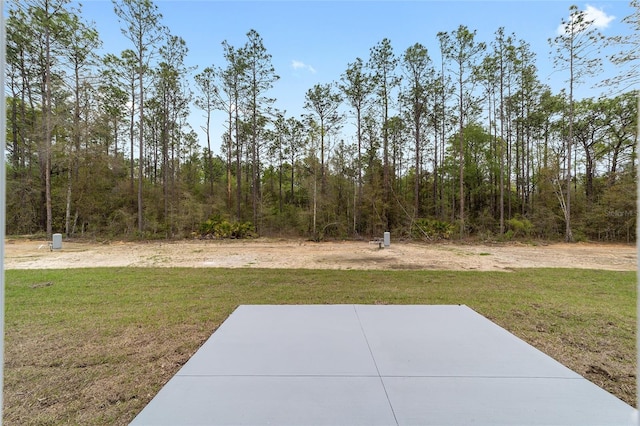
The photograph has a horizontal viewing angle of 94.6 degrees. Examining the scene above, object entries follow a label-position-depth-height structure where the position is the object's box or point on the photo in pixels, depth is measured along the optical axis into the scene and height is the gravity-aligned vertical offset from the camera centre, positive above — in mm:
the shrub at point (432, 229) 13273 -685
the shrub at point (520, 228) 13336 -632
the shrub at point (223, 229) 13487 -671
